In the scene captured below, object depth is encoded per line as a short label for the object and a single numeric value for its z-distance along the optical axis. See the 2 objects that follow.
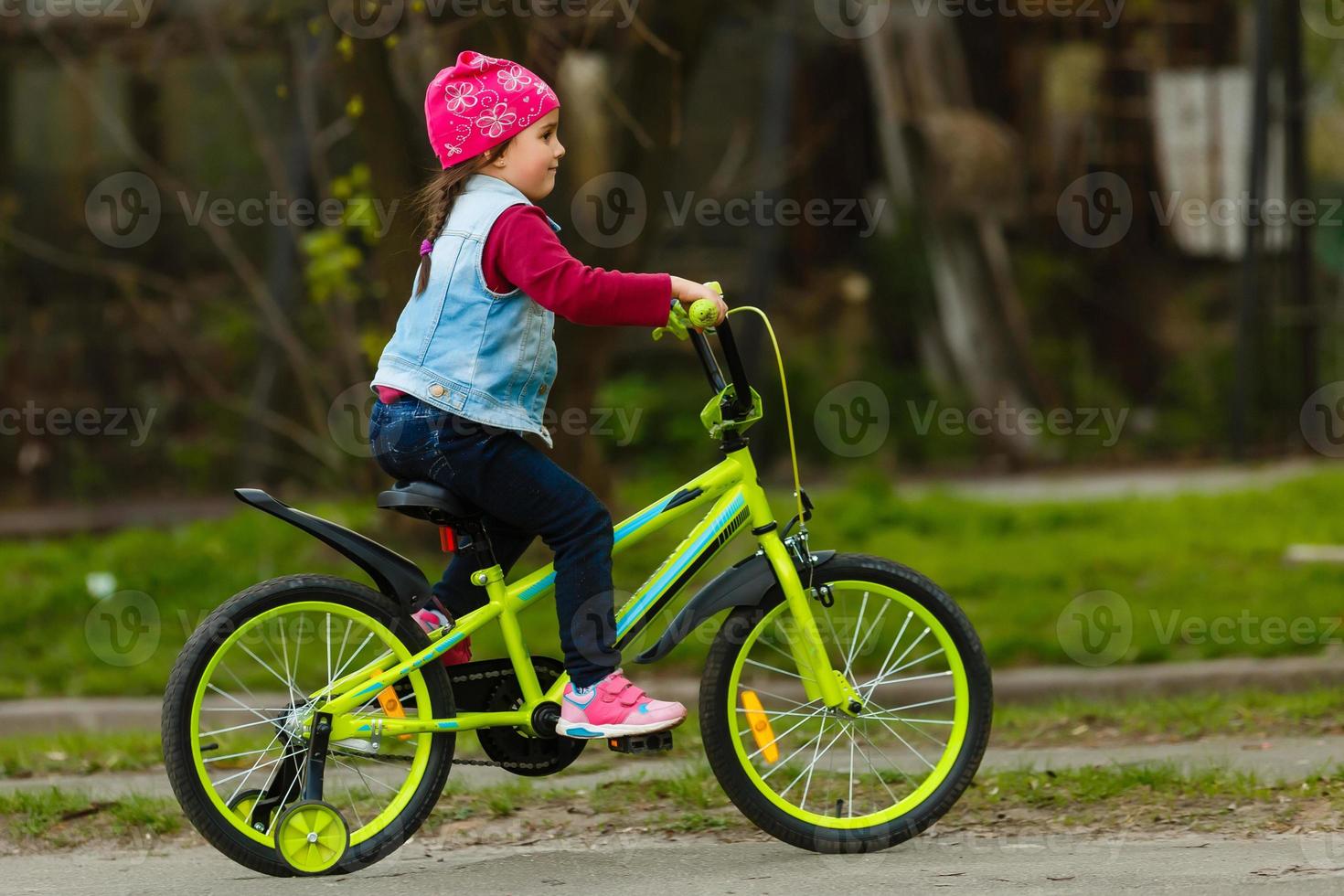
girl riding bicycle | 8.13
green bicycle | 8.22
